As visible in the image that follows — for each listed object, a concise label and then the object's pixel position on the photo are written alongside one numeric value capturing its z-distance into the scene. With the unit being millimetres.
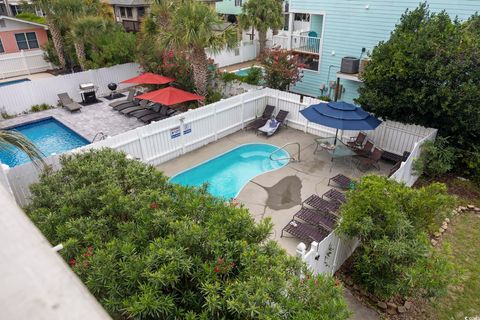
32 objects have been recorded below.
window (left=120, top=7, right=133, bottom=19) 36156
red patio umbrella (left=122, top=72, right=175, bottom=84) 17359
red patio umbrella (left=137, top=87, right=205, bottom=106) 15148
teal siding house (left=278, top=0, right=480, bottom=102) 15180
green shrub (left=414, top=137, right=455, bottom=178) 11500
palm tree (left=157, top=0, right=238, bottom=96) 14328
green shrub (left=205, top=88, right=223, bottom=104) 17172
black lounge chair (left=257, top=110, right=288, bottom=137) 15391
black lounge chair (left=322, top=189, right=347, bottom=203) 10406
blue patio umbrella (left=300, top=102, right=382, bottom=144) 11922
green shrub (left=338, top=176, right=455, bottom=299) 6445
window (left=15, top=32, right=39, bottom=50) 24688
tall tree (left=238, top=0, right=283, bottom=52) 27547
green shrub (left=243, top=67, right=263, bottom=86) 17891
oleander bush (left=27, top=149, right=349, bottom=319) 3717
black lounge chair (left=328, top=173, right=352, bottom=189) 11508
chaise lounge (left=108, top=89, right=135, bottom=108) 18839
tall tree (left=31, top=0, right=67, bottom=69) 20141
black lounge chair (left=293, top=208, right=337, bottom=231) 9227
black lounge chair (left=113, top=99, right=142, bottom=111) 18134
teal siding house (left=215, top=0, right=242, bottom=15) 39781
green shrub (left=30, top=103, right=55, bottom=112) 18188
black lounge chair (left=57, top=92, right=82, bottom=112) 18000
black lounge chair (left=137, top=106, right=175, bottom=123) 16812
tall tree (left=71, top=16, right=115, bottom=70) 19641
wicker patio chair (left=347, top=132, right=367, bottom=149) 13781
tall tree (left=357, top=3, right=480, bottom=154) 10648
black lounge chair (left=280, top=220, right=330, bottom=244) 8953
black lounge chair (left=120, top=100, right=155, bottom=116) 17641
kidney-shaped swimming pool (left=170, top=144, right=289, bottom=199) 12461
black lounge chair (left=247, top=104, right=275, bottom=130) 15742
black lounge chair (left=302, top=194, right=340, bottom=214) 9820
